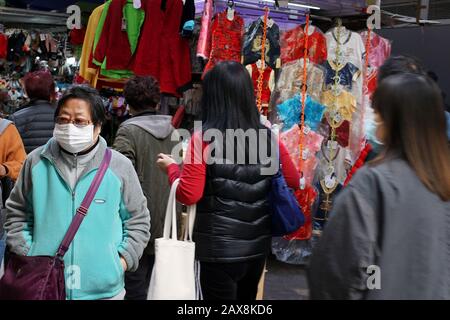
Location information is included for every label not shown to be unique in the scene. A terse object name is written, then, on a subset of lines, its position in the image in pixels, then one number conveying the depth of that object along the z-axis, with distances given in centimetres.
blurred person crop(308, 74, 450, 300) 169
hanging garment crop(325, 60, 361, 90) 502
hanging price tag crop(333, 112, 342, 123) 506
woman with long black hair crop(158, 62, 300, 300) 272
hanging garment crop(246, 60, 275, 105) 497
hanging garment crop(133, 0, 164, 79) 497
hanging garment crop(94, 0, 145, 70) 505
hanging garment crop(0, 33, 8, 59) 683
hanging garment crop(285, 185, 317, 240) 508
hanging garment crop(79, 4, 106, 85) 531
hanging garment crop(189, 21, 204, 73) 505
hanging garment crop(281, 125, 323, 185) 504
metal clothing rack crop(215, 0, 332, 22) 499
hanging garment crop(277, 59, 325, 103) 505
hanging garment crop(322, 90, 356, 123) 502
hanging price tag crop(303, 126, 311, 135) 506
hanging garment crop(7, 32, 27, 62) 695
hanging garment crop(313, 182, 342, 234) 511
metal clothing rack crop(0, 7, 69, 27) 614
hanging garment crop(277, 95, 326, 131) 504
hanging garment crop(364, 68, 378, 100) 504
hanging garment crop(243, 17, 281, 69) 492
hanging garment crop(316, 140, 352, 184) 511
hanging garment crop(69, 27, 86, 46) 579
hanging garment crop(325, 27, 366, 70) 501
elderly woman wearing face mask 230
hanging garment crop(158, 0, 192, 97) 494
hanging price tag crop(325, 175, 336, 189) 512
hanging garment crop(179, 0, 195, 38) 487
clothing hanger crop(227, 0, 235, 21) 482
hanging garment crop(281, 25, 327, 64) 505
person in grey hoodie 355
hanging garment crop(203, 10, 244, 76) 477
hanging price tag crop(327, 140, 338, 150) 511
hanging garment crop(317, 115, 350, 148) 509
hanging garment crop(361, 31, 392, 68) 503
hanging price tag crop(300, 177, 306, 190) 504
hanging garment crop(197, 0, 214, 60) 472
